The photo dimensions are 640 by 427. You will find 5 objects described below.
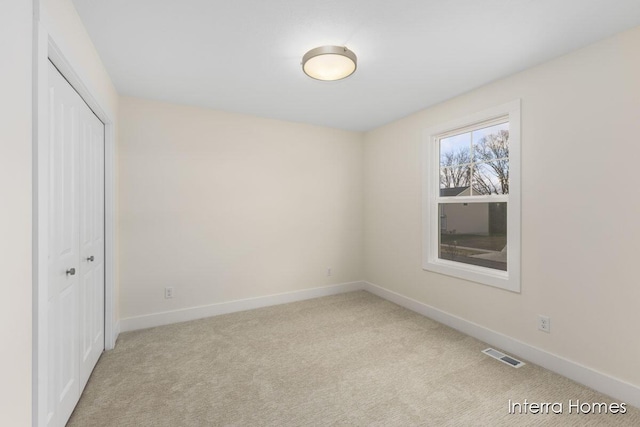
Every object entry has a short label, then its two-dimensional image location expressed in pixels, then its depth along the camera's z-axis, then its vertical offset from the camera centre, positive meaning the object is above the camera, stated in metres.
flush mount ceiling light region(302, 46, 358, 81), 2.12 +1.16
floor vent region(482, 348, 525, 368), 2.46 -1.28
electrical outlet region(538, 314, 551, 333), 2.40 -0.92
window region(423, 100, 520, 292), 2.66 +0.17
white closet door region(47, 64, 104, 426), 1.62 -0.23
